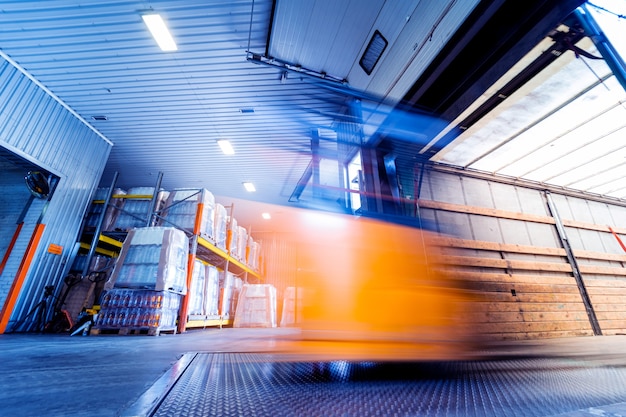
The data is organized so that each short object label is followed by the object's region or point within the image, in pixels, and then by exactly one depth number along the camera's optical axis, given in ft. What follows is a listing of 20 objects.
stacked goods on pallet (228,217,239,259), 29.14
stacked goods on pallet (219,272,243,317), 28.56
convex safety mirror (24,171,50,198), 20.02
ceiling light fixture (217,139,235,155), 26.78
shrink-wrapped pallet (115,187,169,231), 23.99
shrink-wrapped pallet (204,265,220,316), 24.55
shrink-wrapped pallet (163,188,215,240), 21.97
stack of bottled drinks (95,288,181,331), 15.46
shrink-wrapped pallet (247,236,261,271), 39.12
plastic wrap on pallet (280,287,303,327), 37.55
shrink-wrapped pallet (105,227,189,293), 16.06
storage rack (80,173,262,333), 20.33
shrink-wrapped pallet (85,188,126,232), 24.29
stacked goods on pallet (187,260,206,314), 21.20
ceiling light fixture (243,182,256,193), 35.14
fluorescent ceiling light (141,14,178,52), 15.62
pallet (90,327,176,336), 15.23
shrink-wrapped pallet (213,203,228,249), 24.83
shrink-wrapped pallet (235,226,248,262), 32.55
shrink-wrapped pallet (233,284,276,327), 29.68
